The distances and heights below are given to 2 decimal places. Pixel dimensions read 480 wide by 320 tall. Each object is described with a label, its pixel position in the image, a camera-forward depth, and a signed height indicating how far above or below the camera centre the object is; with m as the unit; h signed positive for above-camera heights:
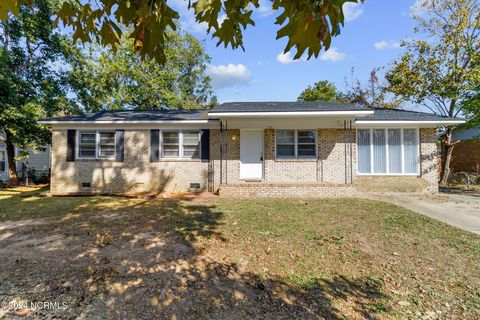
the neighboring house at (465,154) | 17.62 +0.73
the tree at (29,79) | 13.96 +5.17
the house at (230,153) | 11.37 +0.47
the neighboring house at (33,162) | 19.16 +0.10
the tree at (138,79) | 19.54 +7.97
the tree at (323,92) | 30.19 +8.80
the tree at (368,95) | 23.36 +6.70
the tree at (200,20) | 1.53 +1.13
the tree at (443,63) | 14.46 +6.14
